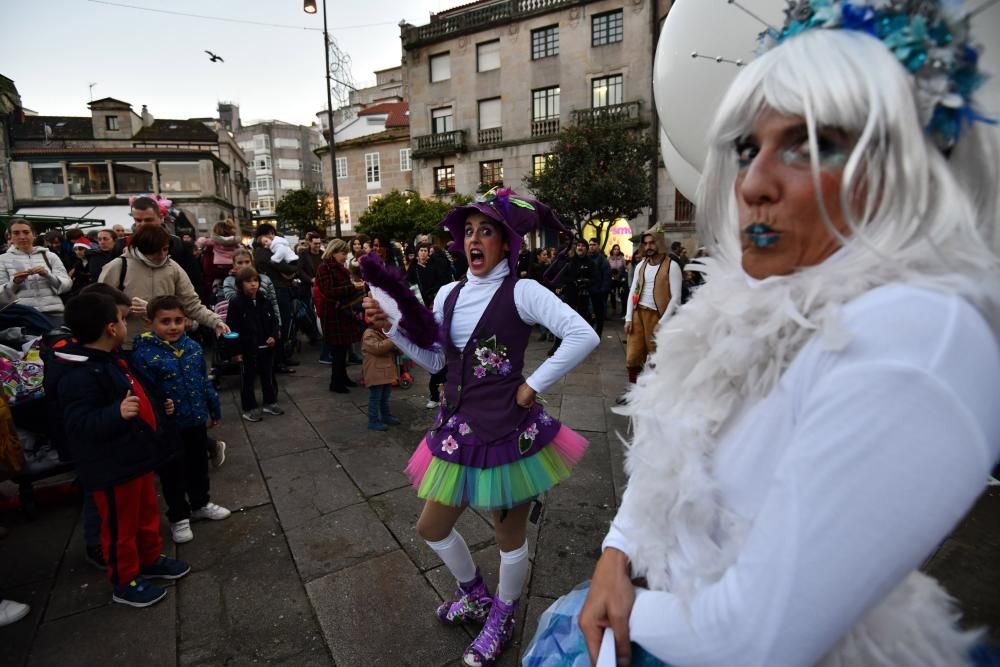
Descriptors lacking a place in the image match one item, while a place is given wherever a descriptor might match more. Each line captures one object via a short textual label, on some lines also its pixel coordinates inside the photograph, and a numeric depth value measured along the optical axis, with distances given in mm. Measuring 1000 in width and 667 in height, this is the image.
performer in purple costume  2182
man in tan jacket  3946
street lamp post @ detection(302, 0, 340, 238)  14898
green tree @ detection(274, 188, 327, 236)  34094
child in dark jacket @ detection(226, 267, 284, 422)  5453
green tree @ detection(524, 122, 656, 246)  16359
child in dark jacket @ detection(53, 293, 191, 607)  2596
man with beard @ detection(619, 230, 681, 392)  5805
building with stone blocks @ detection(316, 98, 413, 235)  32375
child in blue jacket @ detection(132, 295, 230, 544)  3256
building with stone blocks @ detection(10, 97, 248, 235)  34031
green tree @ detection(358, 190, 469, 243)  23203
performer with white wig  591
